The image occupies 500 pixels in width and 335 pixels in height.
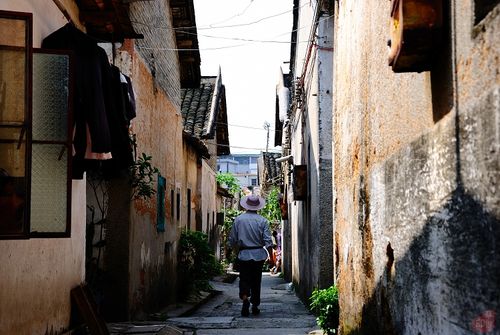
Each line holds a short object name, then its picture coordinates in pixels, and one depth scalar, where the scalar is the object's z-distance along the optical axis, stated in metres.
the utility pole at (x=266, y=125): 42.33
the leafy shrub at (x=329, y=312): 8.03
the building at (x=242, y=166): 79.31
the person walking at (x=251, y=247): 11.80
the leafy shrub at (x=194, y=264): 15.28
